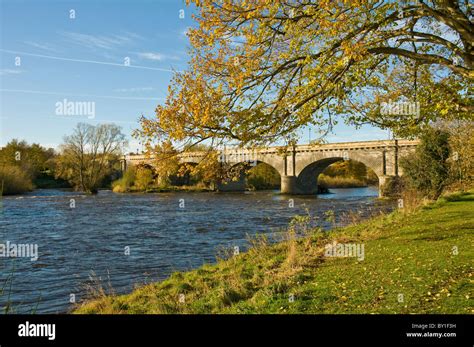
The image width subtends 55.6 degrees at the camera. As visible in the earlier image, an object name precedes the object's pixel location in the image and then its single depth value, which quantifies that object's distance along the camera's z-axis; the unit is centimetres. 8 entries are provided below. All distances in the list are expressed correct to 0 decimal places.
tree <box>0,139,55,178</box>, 6300
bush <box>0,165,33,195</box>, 5494
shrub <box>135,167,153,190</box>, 6988
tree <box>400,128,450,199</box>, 2991
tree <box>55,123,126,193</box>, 6531
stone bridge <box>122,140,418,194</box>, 5591
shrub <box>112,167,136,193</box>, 6915
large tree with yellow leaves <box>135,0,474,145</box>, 989
